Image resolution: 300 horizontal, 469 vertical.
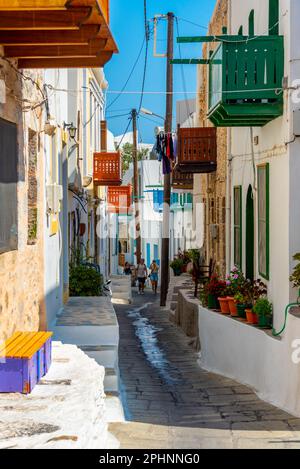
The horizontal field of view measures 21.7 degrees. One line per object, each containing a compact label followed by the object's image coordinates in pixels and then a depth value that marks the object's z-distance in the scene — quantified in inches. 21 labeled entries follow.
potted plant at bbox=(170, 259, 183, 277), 1210.0
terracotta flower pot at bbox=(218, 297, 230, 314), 550.0
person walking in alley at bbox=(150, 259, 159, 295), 1396.4
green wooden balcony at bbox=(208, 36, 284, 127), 448.5
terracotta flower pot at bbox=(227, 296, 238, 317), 534.2
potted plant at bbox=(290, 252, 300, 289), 412.2
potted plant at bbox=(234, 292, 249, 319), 519.2
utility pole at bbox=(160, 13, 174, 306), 1037.2
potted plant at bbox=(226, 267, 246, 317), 536.7
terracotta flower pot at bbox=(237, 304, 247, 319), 518.6
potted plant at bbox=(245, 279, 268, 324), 496.4
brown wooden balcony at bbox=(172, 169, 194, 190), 1111.0
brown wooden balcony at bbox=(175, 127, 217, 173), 805.9
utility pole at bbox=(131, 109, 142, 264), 1683.1
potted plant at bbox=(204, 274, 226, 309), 583.6
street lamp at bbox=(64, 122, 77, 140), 649.0
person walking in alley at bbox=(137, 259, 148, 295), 1388.4
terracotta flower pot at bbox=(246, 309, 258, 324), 495.2
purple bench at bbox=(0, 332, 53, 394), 273.6
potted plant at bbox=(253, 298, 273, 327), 478.9
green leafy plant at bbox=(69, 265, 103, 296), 635.5
